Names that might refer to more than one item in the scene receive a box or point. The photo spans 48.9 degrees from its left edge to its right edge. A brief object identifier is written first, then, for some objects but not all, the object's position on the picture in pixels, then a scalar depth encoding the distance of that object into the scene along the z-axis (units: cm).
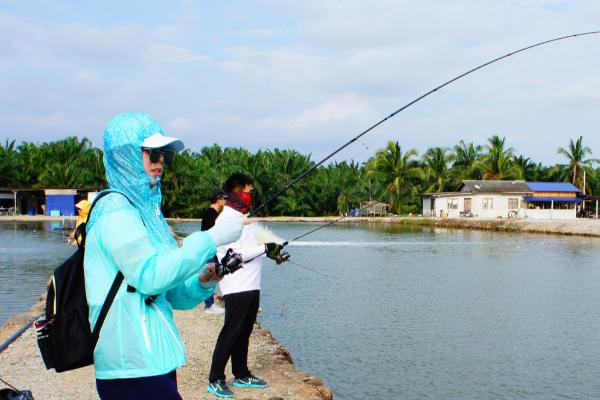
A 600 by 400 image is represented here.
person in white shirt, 518
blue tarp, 5606
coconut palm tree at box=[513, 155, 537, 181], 6688
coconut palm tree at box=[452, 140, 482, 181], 6456
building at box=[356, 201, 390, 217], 6288
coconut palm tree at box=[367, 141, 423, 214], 5912
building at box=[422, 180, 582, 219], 5388
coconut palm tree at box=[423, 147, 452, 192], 6278
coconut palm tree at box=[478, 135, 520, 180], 6231
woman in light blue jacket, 202
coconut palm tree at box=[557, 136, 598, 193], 6072
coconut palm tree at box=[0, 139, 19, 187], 5900
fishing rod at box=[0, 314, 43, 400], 251
